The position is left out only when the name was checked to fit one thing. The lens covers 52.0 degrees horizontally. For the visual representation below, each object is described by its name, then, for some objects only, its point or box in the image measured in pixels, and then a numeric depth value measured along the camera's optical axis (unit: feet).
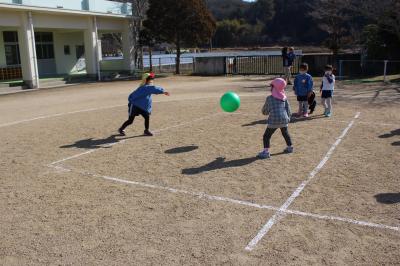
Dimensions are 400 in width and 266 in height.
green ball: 27.13
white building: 71.87
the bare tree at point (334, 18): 89.70
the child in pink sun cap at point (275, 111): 23.43
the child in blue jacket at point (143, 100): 30.25
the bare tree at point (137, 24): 100.53
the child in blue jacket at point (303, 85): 34.70
